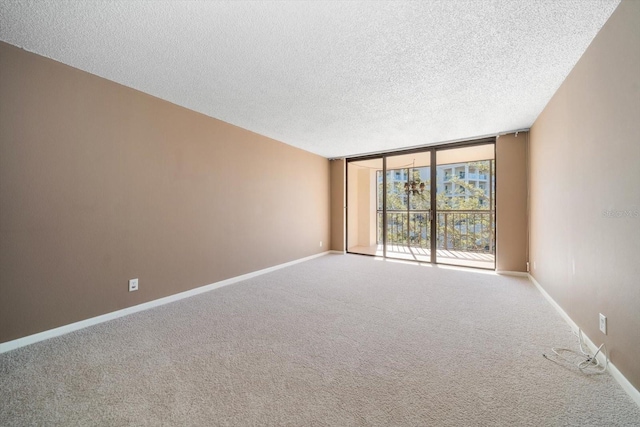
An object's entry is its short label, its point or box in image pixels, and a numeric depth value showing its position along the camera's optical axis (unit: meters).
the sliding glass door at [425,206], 5.03
